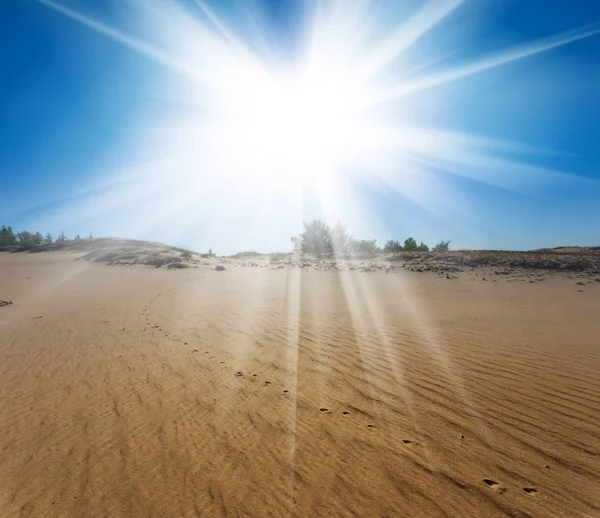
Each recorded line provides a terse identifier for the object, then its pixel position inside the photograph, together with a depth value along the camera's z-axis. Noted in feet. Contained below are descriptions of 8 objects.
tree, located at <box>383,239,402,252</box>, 102.73
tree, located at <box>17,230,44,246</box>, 130.72
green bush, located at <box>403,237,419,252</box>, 102.66
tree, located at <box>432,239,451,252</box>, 108.39
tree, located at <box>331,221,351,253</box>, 125.04
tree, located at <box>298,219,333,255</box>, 117.80
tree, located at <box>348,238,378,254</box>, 118.73
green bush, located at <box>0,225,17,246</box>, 122.30
